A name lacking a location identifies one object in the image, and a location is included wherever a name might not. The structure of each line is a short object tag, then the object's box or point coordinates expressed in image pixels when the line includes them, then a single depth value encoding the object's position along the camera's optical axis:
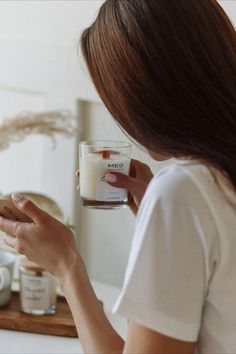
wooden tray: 1.56
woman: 1.00
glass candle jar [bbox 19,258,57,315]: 1.60
